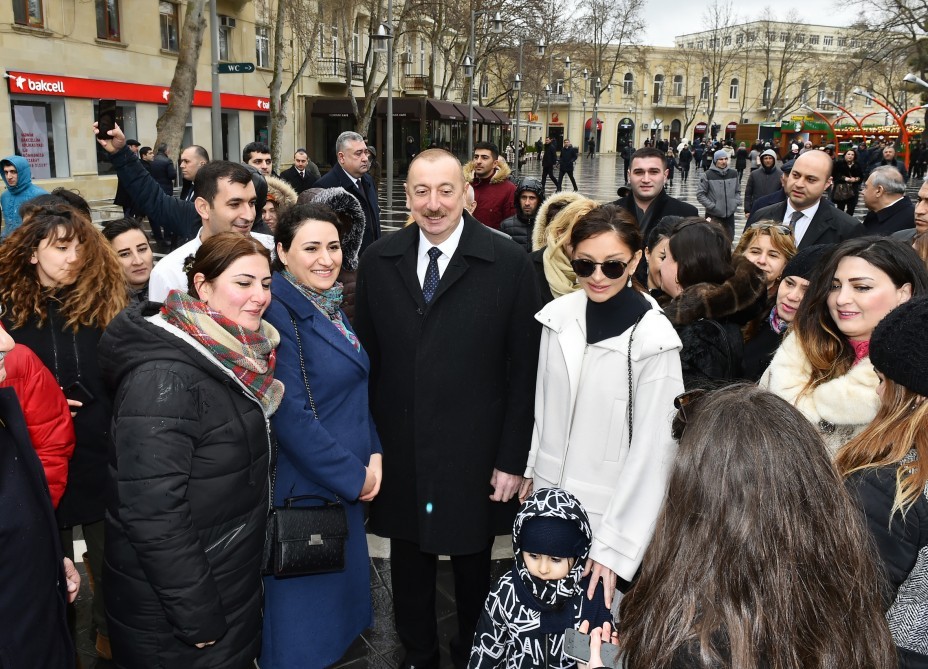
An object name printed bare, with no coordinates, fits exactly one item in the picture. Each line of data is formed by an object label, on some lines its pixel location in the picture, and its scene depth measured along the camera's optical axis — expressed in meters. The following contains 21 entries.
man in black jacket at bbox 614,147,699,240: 5.35
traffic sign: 13.23
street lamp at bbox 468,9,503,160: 28.28
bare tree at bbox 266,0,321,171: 24.19
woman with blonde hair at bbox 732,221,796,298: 3.95
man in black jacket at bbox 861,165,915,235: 6.55
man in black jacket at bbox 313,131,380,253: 6.92
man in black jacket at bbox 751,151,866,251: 5.60
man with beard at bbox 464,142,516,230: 7.88
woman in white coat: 2.44
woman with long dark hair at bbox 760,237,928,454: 2.31
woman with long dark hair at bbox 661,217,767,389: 2.79
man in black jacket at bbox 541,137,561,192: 28.62
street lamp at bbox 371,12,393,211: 20.22
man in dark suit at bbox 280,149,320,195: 9.46
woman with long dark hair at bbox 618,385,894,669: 1.36
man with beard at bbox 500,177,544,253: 7.03
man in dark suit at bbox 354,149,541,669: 2.88
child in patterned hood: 2.33
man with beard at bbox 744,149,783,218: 11.41
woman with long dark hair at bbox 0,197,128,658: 3.04
